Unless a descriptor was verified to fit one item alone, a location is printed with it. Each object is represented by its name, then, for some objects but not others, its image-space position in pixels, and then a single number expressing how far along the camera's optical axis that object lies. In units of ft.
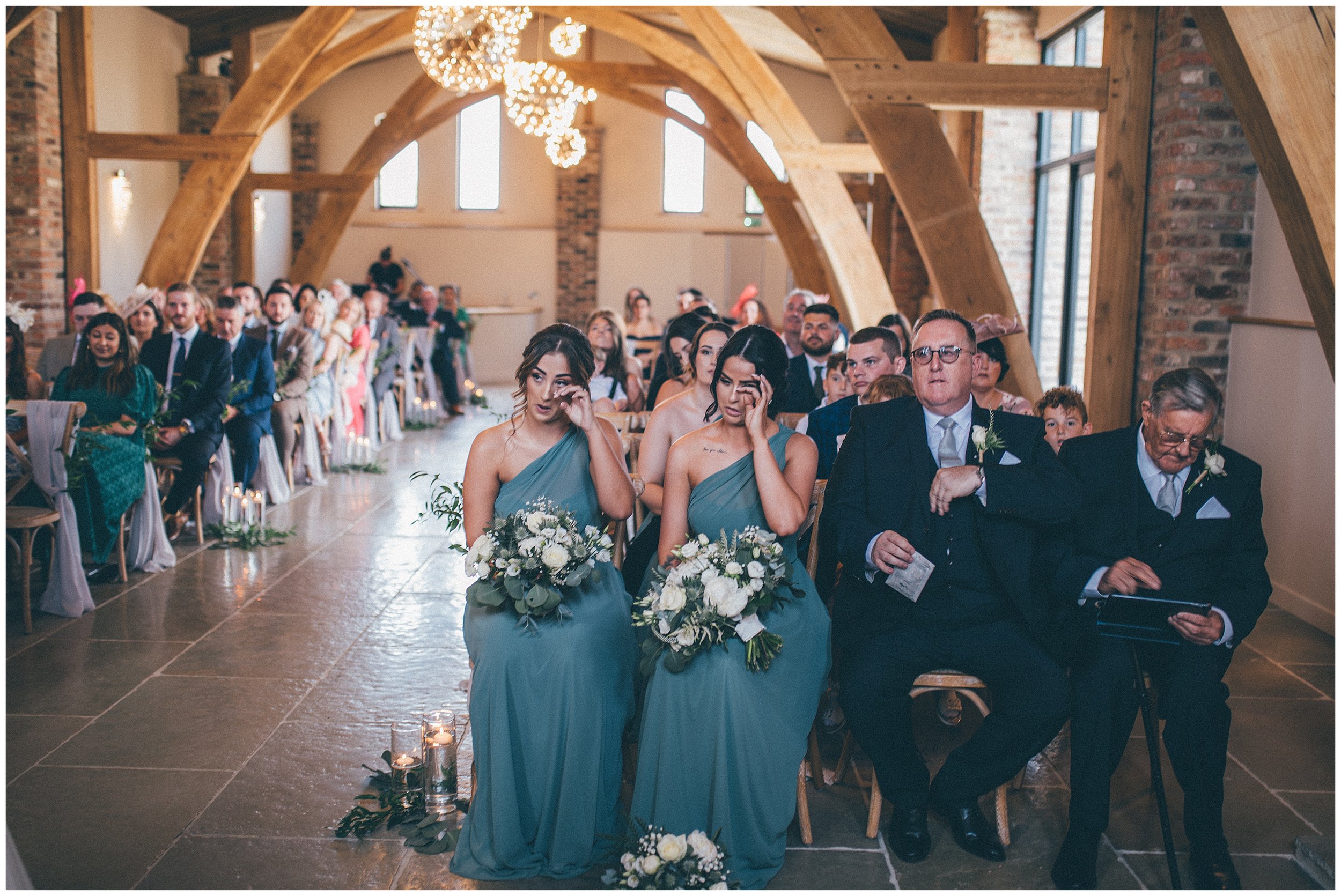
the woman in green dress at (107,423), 17.87
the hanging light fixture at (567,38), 29.32
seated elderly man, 9.69
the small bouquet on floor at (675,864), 8.89
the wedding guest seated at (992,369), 15.23
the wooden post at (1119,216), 18.31
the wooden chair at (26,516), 15.71
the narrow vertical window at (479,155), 61.93
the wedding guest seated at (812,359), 18.51
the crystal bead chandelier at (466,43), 25.75
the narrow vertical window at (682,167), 61.93
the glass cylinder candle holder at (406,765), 10.79
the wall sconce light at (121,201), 40.88
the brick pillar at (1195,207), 17.83
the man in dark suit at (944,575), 10.07
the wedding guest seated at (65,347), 23.39
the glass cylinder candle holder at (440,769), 10.62
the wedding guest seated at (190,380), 21.09
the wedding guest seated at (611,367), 19.49
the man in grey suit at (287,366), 26.25
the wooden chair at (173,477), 20.98
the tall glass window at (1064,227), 29.04
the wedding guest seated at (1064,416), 14.21
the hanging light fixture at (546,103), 31.17
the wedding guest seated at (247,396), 22.81
